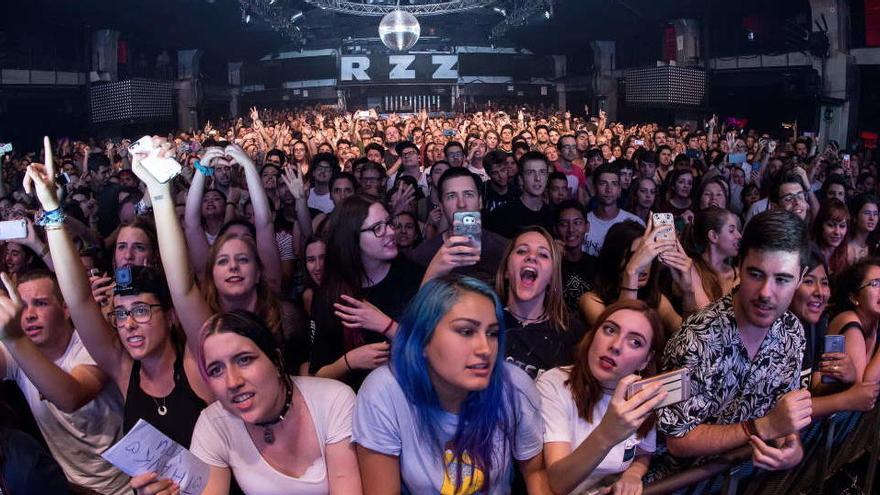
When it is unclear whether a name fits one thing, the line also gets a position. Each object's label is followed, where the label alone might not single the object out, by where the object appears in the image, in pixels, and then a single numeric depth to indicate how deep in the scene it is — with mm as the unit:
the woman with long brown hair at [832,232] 3926
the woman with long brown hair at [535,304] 2434
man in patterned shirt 2027
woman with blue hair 1790
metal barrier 1944
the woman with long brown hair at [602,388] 2008
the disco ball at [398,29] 12383
